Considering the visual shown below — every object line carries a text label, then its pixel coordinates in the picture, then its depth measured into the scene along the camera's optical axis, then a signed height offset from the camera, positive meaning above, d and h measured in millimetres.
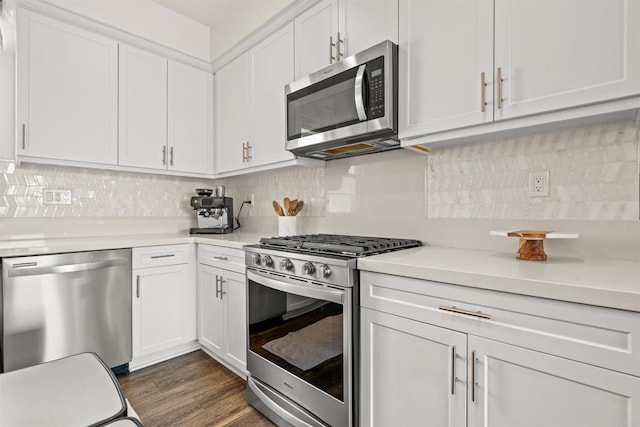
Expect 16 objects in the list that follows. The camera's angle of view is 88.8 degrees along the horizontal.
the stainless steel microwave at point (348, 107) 1614 +579
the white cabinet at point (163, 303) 2238 -657
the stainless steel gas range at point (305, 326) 1384 -548
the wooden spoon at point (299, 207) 2400 +38
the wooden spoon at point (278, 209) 2383 +26
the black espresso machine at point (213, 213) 2773 -8
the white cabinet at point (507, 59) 1083 +599
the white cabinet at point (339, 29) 1674 +1030
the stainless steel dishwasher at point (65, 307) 1782 -572
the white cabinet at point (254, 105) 2270 +839
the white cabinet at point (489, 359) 840 -449
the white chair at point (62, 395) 771 -488
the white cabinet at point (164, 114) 2518 +815
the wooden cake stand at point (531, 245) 1253 -123
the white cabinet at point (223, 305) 2060 -634
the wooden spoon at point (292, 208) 2383 +34
